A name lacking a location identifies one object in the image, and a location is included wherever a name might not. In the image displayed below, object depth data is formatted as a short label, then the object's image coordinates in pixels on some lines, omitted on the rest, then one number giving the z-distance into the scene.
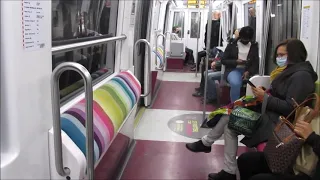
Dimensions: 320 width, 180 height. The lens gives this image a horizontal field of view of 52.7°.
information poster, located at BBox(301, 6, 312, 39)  3.10
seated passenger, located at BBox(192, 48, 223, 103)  6.59
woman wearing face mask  2.61
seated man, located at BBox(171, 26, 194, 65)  12.96
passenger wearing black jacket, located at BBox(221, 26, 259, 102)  5.24
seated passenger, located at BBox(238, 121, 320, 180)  2.01
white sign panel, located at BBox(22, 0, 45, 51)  1.12
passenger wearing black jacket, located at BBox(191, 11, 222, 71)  10.16
